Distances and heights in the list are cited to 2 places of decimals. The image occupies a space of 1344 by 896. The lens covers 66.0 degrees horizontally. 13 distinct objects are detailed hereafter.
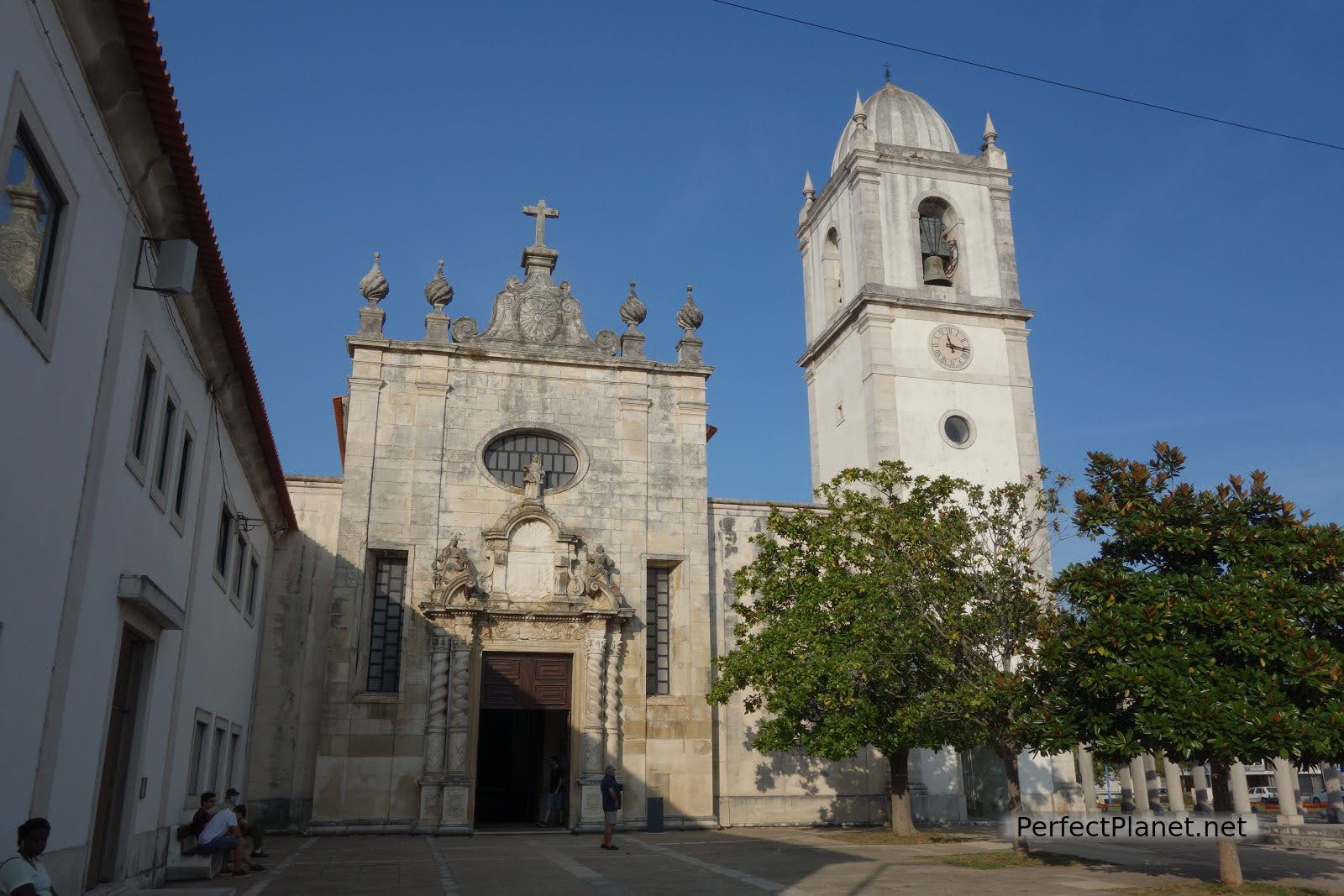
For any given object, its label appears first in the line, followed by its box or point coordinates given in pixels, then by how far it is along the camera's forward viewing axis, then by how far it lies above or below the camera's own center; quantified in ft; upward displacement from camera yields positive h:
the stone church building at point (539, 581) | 68.44 +11.68
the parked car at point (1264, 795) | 163.80 -7.31
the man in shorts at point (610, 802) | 57.57 -2.61
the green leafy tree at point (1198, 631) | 36.70 +4.35
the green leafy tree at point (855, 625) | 56.49 +7.06
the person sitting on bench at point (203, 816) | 44.98 -2.59
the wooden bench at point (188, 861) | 42.47 -4.35
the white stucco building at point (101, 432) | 24.35 +9.20
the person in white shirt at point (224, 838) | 44.16 -3.46
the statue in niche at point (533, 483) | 74.13 +18.65
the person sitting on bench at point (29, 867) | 21.40 -2.27
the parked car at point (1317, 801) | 127.34 -6.45
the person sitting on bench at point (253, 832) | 51.21 -3.74
